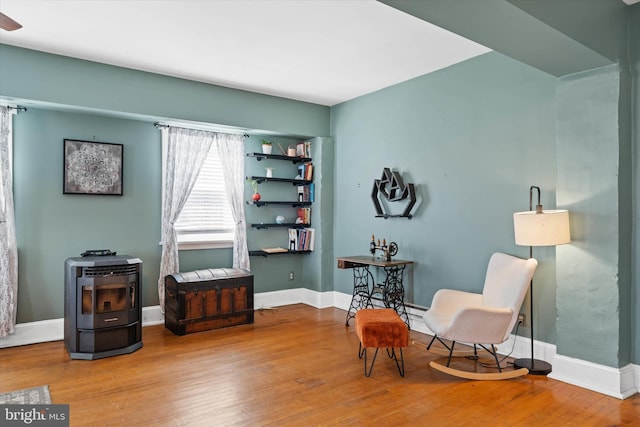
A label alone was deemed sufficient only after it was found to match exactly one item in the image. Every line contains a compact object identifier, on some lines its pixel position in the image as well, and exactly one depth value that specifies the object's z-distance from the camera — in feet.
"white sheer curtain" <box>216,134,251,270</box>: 18.13
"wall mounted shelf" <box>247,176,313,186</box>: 18.72
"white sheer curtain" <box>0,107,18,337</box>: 13.41
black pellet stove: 12.64
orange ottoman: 10.89
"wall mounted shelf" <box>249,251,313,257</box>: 18.72
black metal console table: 15.46
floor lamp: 10.41
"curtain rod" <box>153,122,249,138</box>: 16.38
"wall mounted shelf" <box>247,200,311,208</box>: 18.80
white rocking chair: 10.86
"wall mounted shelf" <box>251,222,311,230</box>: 19.01
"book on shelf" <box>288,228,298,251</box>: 20.01
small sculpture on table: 15.69
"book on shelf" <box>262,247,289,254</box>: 19.07
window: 17.40
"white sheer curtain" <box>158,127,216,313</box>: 16.48
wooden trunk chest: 15.26
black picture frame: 14.74
